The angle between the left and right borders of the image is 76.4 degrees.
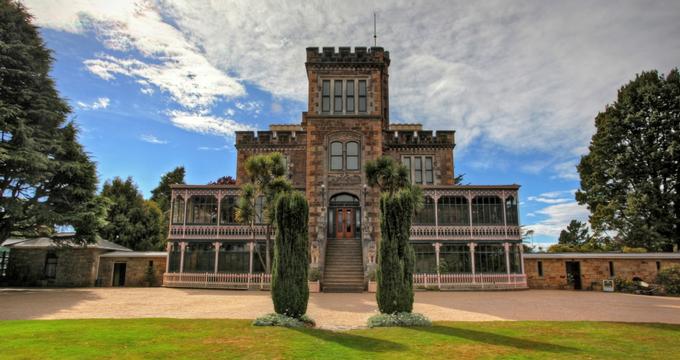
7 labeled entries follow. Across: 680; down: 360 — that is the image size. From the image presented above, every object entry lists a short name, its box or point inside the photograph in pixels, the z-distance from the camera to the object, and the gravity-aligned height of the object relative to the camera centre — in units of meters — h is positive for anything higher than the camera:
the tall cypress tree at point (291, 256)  12.12 +0.11
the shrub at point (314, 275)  23.61 -0.80
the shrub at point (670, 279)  22.98 -0.85
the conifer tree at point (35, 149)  22.20 +5.85
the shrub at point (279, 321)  11.44 -1.62
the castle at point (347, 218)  26.05 +2.64
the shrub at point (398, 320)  11.69 -1.59
